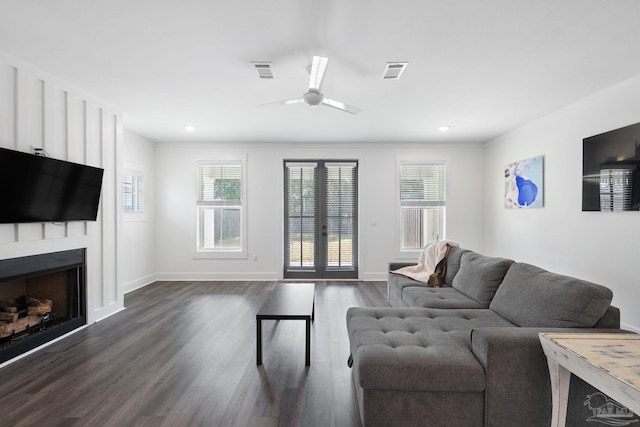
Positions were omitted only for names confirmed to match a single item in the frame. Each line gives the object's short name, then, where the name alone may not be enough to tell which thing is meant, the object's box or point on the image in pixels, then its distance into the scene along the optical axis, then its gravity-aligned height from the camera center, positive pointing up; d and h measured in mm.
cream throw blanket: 3840 -608
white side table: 1125 -598
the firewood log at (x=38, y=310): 3131 -973
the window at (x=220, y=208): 6074 +103
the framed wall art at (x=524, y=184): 4566 +462
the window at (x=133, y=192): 5176 +365
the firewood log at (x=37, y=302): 3240 -926
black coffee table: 2670 -874
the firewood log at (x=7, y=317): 2885 -949
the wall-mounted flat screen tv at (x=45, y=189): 2629 +233
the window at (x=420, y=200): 6121 +259
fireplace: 2822 -907
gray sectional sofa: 1665 -823
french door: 6121 -33
